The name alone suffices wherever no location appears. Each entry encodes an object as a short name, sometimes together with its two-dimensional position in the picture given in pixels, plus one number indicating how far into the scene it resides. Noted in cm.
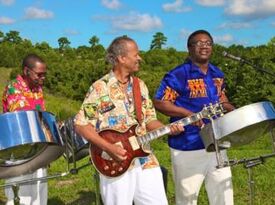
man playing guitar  226
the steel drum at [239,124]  223
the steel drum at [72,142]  271
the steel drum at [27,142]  227
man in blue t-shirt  270
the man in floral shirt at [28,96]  280
